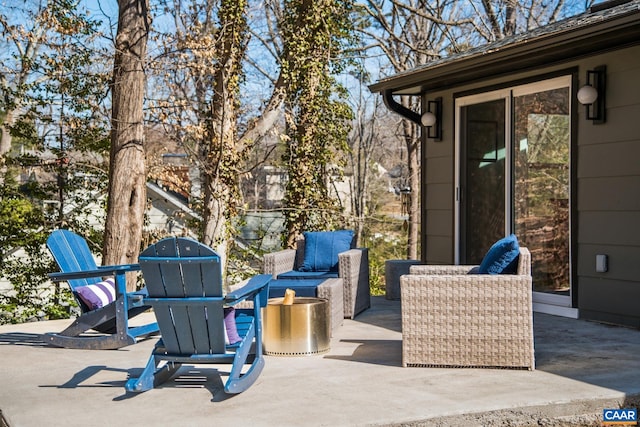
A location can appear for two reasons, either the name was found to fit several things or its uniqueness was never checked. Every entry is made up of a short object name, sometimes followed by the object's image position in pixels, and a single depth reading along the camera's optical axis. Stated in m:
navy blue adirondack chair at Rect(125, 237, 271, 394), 3.88
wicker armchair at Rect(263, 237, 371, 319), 6.33
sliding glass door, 6.48
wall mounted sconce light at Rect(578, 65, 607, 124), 5.97
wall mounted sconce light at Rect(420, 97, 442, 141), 7.88
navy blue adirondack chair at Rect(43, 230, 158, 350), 5.20
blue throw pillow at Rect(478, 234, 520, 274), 4.55
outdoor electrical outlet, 5.93
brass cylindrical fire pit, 4.89
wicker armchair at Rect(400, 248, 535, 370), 4.36
